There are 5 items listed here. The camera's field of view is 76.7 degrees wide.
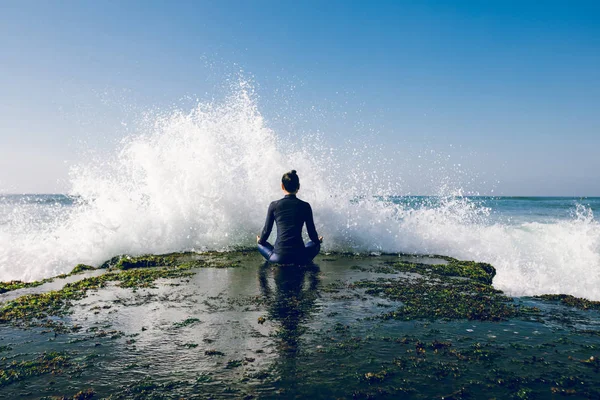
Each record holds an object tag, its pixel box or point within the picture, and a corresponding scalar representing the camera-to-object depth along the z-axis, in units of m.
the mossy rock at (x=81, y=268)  9.72
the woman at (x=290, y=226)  8.66
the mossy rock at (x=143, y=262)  9.94
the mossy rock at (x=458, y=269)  8.88
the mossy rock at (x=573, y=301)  6.16
